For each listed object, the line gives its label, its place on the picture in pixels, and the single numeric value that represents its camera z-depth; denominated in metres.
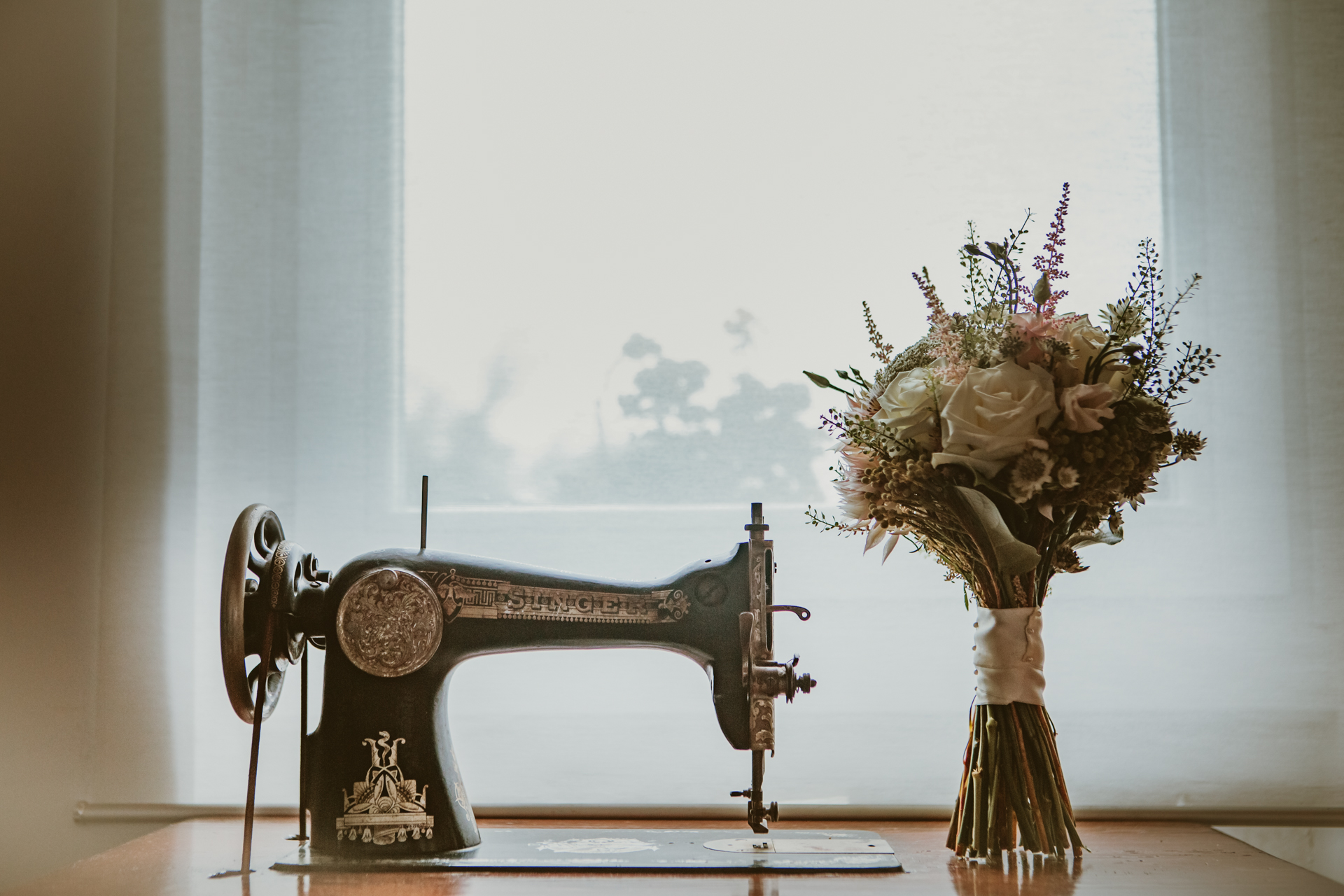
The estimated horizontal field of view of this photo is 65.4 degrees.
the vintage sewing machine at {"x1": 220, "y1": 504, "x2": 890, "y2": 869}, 1.18
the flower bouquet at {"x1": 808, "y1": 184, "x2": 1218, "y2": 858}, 1.11
